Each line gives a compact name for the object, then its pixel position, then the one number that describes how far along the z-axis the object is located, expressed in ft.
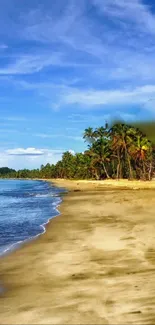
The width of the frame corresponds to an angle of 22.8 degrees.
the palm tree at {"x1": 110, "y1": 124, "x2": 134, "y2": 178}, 303.68
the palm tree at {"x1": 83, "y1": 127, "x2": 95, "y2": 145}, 377.17
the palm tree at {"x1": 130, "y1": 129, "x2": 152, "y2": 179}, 286.46
